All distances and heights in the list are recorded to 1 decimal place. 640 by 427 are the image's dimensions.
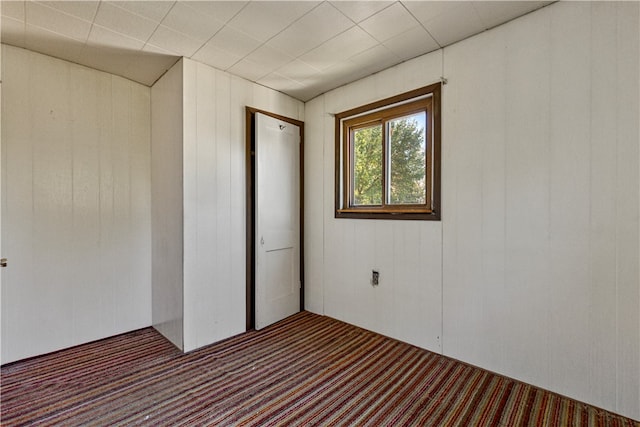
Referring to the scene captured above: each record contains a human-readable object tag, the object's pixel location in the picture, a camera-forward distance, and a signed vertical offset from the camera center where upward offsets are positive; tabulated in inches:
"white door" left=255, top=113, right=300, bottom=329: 116.3 -3.4
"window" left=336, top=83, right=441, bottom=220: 97.0 +19.8
